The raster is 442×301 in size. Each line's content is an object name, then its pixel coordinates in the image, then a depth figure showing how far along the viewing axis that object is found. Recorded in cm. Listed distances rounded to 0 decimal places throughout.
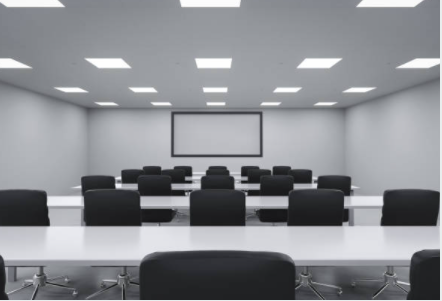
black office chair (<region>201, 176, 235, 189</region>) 442
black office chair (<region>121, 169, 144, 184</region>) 631
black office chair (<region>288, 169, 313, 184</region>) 621
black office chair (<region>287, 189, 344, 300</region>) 277
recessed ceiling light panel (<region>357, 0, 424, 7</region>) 340
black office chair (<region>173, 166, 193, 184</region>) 793
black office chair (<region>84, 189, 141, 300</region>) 274
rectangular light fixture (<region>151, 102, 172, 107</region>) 1083
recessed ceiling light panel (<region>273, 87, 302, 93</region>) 829
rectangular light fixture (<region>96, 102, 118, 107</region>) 1091
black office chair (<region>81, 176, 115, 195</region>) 447
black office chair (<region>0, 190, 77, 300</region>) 271
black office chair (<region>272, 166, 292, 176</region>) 748
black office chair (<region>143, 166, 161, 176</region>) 720
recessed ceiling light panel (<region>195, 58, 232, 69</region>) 567
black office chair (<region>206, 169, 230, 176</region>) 678
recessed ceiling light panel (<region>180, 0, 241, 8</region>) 340
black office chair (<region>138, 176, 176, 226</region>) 459
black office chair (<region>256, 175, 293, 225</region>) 454
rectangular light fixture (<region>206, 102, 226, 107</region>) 1080
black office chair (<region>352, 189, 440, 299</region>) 282
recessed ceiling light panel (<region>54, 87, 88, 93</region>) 830
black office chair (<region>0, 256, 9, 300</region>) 109
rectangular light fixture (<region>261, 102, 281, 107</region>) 1089
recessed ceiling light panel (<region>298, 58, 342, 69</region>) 572
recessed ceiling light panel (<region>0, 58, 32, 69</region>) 571
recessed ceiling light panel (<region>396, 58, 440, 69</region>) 573
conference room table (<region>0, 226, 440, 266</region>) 170
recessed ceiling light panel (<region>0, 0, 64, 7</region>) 339
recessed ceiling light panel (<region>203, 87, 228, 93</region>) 820
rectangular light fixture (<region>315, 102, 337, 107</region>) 1098
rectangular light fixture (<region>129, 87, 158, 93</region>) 827
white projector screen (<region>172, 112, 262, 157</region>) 1202
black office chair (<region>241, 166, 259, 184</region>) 804
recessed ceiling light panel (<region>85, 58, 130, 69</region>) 570
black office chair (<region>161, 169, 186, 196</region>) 635
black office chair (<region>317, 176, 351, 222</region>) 438
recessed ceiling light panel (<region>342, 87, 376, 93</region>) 837
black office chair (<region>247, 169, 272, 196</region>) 647
